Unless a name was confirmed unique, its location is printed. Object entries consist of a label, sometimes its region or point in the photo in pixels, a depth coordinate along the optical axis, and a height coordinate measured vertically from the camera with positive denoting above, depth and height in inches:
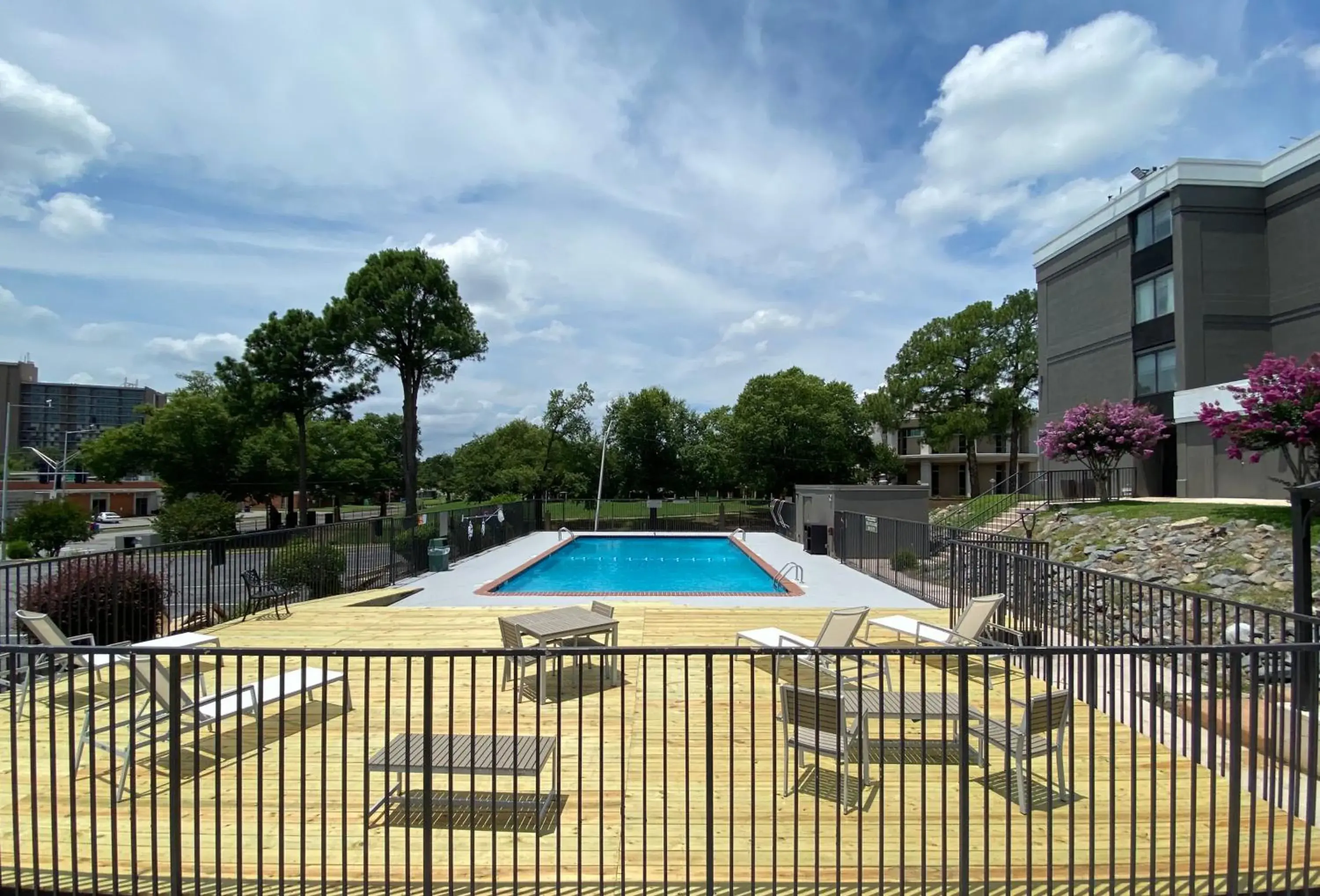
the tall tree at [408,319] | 1176.2 +238.0
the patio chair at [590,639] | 285.4 -78.9
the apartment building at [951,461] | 1726.1 -27.0
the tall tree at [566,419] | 1774.1 +90.8
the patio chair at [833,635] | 257.4 -71.5
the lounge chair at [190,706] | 153.2 -69.6
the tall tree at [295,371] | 1228.5 +155.6
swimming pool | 675.4 -141.4
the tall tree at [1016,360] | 1435.8 +195.0
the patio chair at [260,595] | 382.6 -81.3
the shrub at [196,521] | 871.7 -86.2
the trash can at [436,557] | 632.4 -97.9
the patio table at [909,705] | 166.4 -67.0
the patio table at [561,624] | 251.9 -68.0
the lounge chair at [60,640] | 218.2 -70.4
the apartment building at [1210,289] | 743.1 +189.0
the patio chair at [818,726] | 143.9 -62.2
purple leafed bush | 294.0 -64.8
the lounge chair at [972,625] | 276.7 -72.2
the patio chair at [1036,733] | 141.4 -63.4
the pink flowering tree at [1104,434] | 721.6 +17.4
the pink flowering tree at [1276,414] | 474.3 +25.9
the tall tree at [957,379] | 1429.6 +155.8
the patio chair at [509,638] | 247.9 -69.6
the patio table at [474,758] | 137.2 -66.3
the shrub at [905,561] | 530.0 -87.1
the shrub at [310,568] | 430.0 -75.4
